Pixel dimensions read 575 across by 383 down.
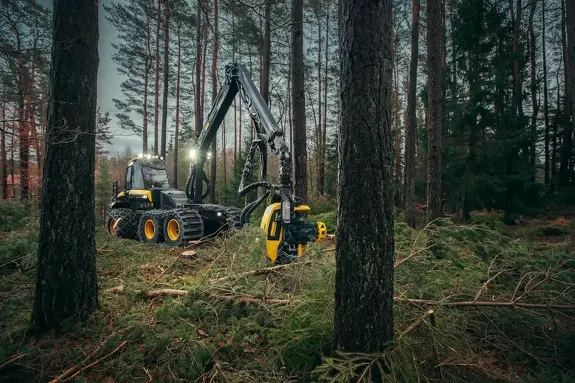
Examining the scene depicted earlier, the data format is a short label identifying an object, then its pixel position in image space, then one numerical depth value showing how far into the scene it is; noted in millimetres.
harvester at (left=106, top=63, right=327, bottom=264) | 5728
